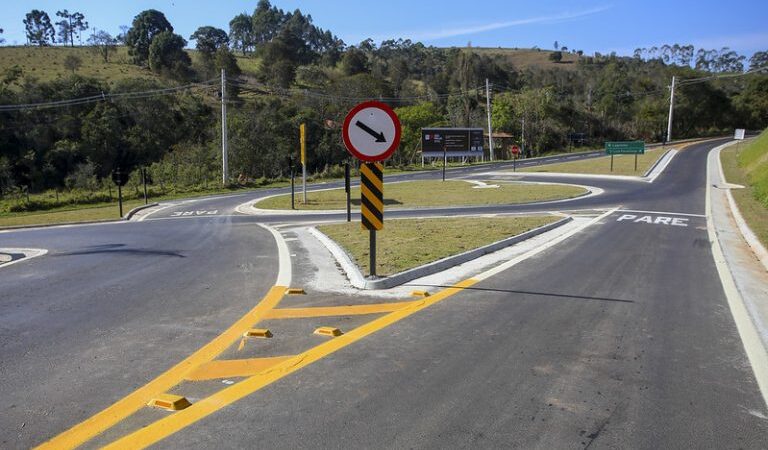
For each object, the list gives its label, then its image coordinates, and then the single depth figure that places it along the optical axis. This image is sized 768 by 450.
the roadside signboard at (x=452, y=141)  55.97
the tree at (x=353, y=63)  104.61
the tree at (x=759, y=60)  137.25
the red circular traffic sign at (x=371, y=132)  7.84
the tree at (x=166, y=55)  90.12
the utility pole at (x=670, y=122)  77.11
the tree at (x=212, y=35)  125.53
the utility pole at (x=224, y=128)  39.94
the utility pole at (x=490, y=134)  65.50
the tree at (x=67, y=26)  125.22
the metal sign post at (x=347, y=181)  18.17
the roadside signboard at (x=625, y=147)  43.47
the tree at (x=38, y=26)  120.44
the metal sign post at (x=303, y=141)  25.40
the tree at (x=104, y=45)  99.16
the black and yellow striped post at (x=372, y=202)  8.19
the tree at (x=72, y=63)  83.81
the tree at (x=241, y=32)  139.62
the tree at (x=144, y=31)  95.62
